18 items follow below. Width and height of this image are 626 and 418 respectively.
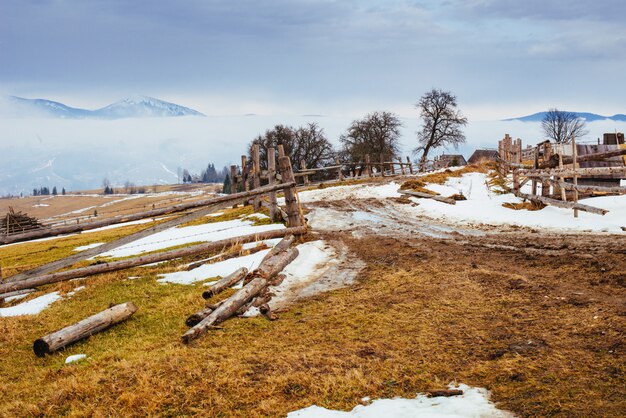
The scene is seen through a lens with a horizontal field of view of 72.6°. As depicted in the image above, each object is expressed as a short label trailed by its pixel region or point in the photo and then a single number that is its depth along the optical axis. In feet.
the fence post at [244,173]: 69.98
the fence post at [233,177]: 74.16
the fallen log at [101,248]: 25.89
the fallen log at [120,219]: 25.28
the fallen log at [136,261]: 25.58
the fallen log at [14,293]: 25.71
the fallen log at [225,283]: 23.22
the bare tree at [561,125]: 239.50
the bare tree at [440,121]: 180.24
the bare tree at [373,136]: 200.13
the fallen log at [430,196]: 59.00
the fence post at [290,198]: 37.40
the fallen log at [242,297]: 18.37
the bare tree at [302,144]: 205.99
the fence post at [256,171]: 60.44
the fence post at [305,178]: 108.58
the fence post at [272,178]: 45.73
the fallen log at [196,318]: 19.78
